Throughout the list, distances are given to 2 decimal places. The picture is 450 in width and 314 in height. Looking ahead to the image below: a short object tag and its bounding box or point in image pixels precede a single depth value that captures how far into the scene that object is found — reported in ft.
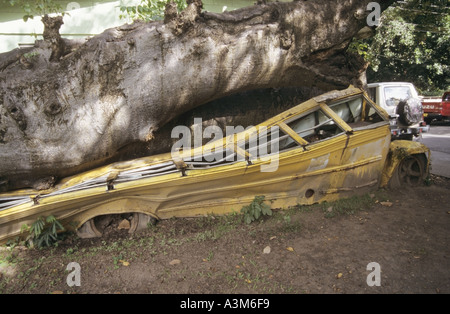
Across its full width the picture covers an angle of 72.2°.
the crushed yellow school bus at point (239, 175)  12.93
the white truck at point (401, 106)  27.20
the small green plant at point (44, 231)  12.49
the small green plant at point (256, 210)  14.28
